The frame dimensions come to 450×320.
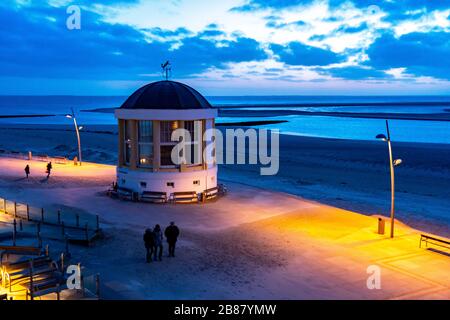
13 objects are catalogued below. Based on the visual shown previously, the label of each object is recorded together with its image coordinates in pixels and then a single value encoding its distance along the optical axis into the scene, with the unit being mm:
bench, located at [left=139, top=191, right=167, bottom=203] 26156
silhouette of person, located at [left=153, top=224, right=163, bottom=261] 16094
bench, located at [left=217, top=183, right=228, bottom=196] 28755
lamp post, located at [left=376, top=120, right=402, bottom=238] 19705
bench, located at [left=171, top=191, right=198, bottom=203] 26281
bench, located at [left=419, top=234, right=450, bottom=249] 18062
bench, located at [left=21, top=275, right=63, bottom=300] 12070
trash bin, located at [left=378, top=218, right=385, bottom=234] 20484
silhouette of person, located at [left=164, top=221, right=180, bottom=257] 16622
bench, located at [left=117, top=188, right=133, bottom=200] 26486
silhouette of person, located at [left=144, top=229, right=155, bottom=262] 15887
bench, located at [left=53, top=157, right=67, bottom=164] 40206
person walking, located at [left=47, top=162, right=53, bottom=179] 32281
